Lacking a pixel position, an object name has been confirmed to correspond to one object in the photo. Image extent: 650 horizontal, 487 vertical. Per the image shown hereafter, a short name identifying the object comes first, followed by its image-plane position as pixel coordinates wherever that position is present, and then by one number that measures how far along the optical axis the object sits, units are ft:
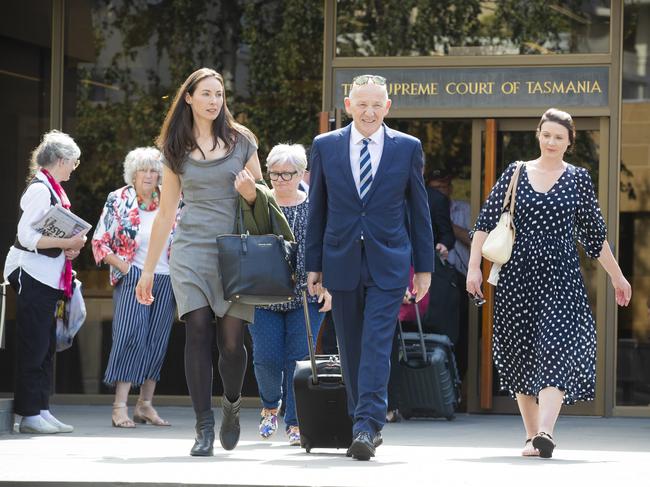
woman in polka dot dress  43.42
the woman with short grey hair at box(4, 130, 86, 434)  52.02
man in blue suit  39.77
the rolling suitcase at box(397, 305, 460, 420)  58.53
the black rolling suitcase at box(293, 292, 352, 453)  41.96
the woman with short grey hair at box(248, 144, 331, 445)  47.39
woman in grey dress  40.49
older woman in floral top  56.52
